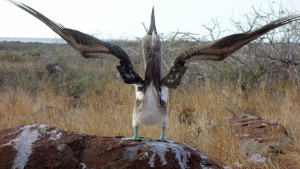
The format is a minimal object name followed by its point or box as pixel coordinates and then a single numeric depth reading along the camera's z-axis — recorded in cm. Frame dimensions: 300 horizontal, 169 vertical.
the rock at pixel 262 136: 524
